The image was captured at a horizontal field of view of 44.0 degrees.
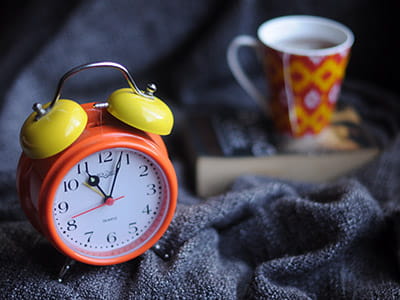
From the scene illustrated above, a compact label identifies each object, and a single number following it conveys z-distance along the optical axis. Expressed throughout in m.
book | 0.84
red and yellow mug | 0.82
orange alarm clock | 0.53
